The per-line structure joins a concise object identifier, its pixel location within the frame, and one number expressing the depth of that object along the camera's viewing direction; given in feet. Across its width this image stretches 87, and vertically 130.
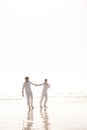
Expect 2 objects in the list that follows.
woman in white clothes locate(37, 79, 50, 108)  62.72
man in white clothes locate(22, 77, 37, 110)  58.08
